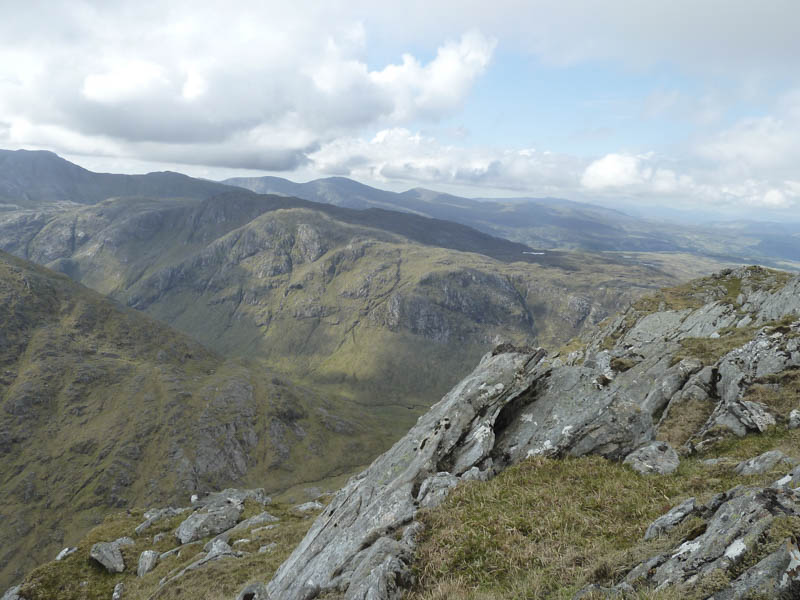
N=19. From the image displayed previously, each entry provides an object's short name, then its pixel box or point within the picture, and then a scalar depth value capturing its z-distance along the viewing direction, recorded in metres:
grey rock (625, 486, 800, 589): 8.05
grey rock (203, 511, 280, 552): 41.40
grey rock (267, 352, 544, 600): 13.57
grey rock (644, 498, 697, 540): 11.44
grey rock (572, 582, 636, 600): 8.71
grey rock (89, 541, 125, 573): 39.19
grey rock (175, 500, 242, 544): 44.62
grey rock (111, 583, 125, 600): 34.06
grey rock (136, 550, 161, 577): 37.97
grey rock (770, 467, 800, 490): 11.81
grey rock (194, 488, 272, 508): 58.37
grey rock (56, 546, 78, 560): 43.54
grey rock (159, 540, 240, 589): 31.08
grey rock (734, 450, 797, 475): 16.19
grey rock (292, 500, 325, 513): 57.16
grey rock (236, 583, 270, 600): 16.22
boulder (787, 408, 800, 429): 21.47
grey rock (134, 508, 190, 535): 52.22
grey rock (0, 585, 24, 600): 34.72
